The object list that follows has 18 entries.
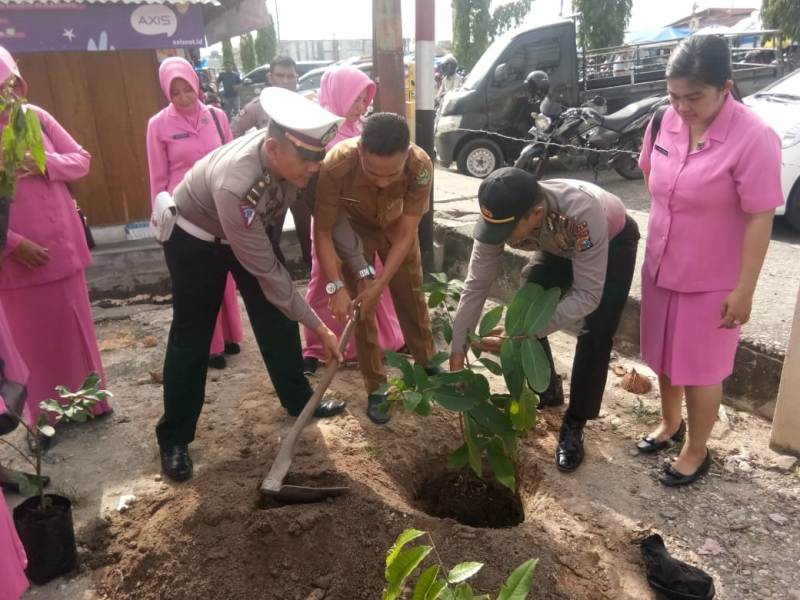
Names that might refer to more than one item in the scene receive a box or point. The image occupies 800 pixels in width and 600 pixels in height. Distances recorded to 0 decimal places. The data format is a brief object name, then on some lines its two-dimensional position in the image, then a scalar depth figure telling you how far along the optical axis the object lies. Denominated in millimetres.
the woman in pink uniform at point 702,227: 2154
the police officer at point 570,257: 2150
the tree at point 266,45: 31469
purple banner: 4879
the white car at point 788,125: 5430
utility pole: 4055
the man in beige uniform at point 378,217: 2400
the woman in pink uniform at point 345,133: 3617
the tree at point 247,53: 31531
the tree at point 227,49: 25027
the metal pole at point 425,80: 4051
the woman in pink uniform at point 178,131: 3551
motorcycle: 8117
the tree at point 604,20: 17531
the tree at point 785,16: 14602
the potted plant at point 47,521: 2193
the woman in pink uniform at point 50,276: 2812
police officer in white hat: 2242
